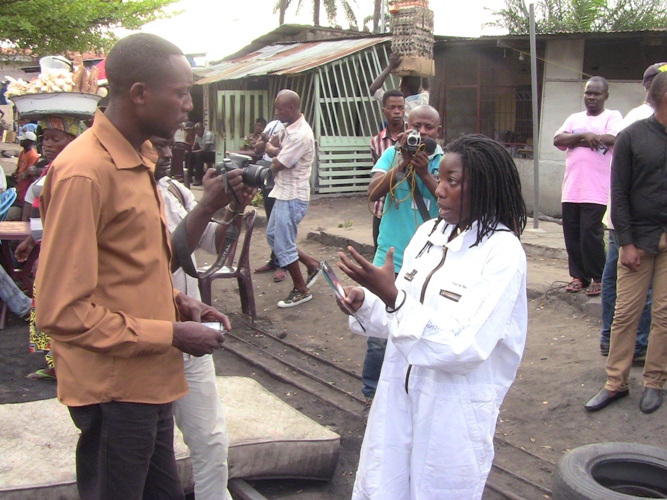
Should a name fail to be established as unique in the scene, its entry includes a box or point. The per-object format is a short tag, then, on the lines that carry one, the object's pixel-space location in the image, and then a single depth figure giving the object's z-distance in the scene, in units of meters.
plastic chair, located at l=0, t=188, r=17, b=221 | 7.22
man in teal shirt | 4.07
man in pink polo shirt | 5.90
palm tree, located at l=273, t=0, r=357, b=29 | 32.31
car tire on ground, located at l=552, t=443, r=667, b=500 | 3.30
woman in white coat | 2.13
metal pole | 7.88
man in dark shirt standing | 4.14
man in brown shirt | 1.88
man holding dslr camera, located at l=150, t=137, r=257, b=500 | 2.66
